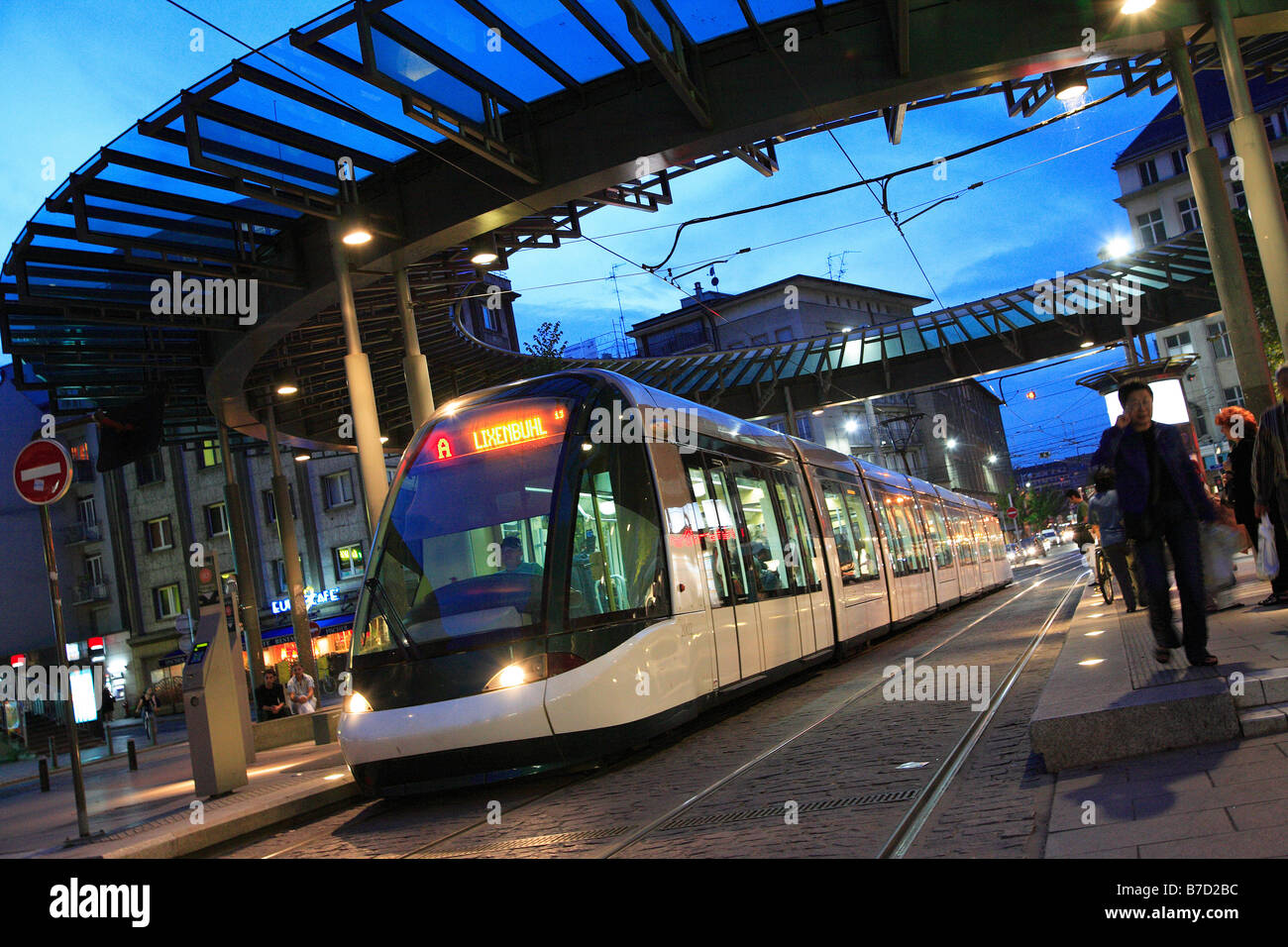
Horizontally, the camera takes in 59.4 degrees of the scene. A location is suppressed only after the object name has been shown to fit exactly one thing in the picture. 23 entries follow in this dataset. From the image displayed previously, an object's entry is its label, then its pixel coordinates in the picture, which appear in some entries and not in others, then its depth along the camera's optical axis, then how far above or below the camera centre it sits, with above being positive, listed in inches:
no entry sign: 364.2 +69.1
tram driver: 325.1 +13.1
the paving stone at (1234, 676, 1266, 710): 218.7 -41.8
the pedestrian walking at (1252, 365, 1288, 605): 291.9 +2.4
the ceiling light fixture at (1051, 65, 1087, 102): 579.8 +214.3
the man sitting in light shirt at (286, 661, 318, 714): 873.5 -38.4
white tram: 308.8 +2.1
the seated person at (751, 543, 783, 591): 441.7 -3.9
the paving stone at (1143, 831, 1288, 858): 143.3 -47.2
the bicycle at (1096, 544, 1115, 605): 589.6 -39.6
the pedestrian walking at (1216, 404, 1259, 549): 376.5 +7.6
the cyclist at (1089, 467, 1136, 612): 448.1 -13.7
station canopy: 482.3 +222.6
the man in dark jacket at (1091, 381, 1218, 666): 249.6 -3.2
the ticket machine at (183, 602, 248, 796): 411.2 -20.3
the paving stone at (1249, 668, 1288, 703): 219.1 -41.0
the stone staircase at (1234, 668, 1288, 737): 216.5 -42.0
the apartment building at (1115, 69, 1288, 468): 2475.4 +710.4
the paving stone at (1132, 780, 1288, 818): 170.6 -48.0
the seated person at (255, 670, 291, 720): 872.9 -41.3
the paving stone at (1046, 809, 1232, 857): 161.5 -48.6
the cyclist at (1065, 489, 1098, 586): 693.9 -21.4
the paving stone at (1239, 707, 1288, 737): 210.8 -45.6
